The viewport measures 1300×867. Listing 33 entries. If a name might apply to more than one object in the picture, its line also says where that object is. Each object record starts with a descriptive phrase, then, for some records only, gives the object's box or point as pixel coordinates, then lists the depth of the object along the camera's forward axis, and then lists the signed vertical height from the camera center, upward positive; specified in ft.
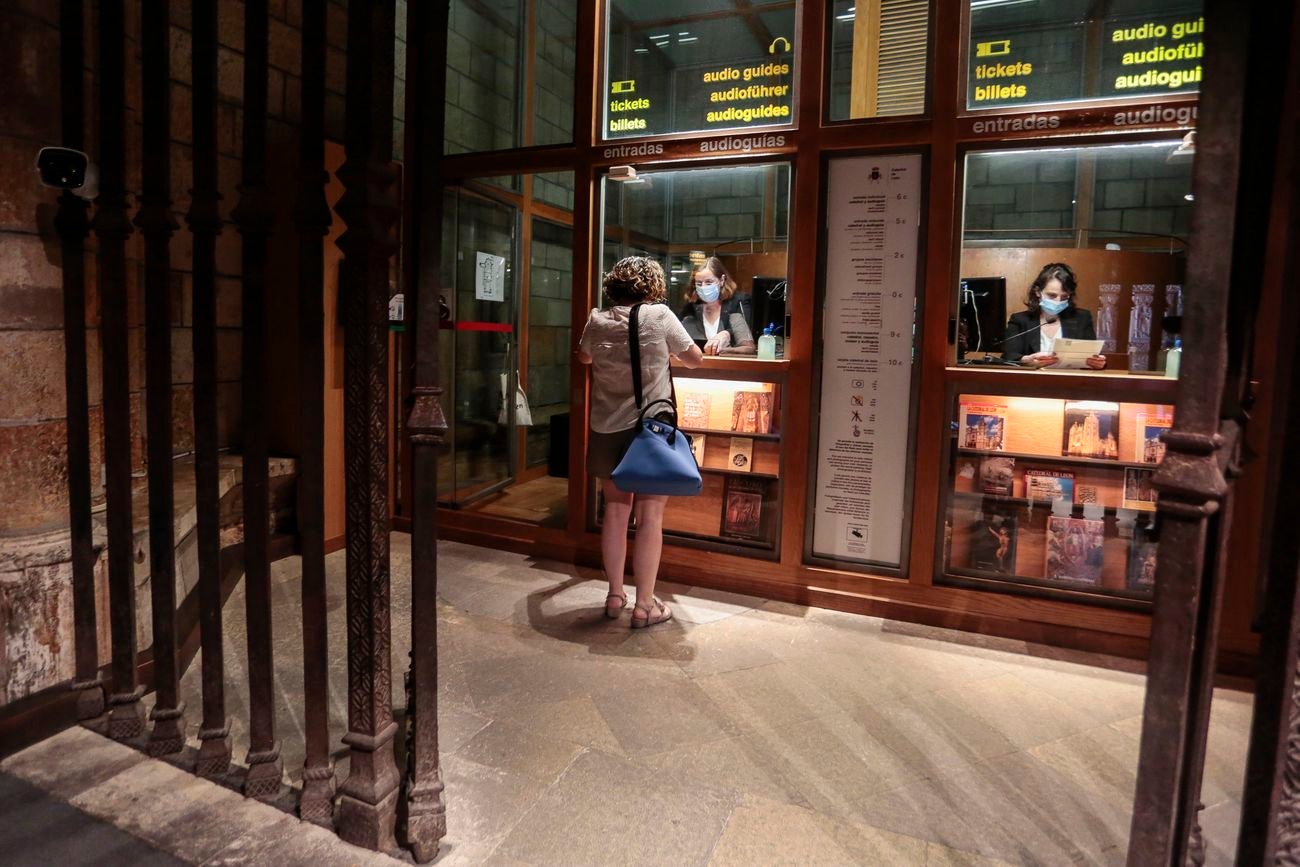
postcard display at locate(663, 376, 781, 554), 15.19 -2.02
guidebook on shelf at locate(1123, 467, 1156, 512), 12.97 -1.99
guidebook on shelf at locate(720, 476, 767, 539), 15.24 -2.92
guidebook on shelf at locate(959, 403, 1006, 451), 13.47 -1.05
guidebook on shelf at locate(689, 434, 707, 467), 15.99 -1.82
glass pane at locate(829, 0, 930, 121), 13.44 +5.39
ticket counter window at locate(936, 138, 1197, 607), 12.82 -0.53
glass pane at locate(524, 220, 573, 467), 22.84 +0.74
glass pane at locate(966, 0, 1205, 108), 12.05 +5.00
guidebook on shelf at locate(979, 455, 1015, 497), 13.60 -1.88
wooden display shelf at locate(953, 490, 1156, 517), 13.56 -2.29
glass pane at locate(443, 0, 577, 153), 20.08 +7.21
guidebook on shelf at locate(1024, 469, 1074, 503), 13.42 -2.00
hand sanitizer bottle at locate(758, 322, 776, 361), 14.87 +0.22
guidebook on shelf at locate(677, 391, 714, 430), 15.85 -1.07
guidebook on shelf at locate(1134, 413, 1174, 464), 12.73 -1.10
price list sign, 13.44 +0.10
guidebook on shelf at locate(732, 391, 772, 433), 15.21 -1.04
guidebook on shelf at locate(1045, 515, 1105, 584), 13.03 -3.01
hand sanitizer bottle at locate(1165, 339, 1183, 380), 12.32 +0.12
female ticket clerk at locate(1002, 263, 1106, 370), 13.69 +0.79
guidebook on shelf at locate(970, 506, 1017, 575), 13.53 -2.97
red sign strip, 18.45 +0.53
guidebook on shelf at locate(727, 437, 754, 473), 15.47 -1.90
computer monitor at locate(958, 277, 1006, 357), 13.70 +0.88
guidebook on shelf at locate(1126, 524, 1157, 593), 12.69 -3.13
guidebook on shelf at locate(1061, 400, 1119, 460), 12.96 -1.00
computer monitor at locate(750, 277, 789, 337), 15.20 +1.09
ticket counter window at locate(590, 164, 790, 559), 15.10 -0.62
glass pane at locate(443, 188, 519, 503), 18.79 +0.20
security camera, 8.34 +1.76
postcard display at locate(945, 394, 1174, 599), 12.88 -2.10
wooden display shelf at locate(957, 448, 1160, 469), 13.00 -1.53
